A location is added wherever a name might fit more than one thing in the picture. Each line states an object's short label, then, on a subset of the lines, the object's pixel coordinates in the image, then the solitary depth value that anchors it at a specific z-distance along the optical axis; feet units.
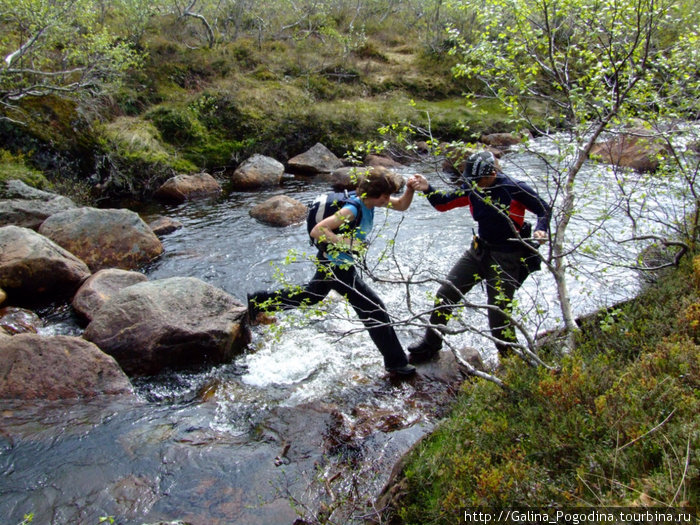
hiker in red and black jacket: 14.47
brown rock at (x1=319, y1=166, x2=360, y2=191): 48.21
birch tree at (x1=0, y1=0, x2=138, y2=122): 31.68
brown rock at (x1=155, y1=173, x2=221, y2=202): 43.50
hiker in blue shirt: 13.66
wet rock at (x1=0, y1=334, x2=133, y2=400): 14.65
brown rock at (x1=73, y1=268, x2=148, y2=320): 21.02
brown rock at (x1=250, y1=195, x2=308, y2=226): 36.17
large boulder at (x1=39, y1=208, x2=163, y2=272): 27.37
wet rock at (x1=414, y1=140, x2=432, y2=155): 64.50
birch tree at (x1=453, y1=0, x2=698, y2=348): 12.60
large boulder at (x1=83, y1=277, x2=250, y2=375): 17.33
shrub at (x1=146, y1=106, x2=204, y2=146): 53.52
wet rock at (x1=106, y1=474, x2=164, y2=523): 10.95
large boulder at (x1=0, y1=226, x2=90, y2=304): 22.04
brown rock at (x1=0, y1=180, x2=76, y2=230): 29.37
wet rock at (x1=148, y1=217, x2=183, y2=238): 34.06
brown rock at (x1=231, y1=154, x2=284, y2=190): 48.60
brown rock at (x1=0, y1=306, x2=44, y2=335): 19.84
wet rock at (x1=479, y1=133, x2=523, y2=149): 64.64
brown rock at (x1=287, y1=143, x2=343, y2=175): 54.70
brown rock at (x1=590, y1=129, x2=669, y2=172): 43.19
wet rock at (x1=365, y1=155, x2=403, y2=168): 53.62
